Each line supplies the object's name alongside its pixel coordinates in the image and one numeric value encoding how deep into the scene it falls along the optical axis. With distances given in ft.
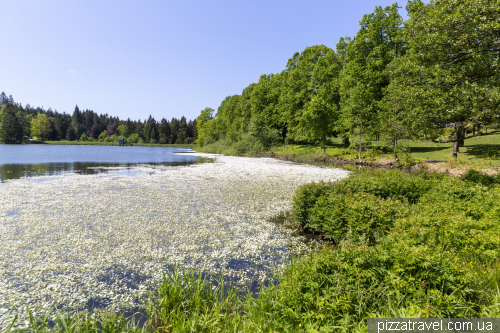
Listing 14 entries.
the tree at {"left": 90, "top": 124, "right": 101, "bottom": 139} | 501.15
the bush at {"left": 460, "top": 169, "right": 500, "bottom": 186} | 31.33
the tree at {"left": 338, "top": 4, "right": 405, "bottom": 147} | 103.04
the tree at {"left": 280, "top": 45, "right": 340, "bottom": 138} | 143.84
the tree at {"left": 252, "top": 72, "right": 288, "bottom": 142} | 180.86
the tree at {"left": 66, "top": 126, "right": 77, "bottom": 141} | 439.63
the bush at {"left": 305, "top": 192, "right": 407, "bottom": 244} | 20.92
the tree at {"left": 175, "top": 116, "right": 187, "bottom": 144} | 440.45
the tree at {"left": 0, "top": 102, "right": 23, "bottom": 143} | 292.40
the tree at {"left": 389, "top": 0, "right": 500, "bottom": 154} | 34.27
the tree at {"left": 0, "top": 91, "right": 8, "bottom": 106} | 503.20
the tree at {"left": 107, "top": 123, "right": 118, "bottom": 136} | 505.66
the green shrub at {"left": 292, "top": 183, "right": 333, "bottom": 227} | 27.91
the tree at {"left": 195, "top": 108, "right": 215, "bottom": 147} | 320.07
